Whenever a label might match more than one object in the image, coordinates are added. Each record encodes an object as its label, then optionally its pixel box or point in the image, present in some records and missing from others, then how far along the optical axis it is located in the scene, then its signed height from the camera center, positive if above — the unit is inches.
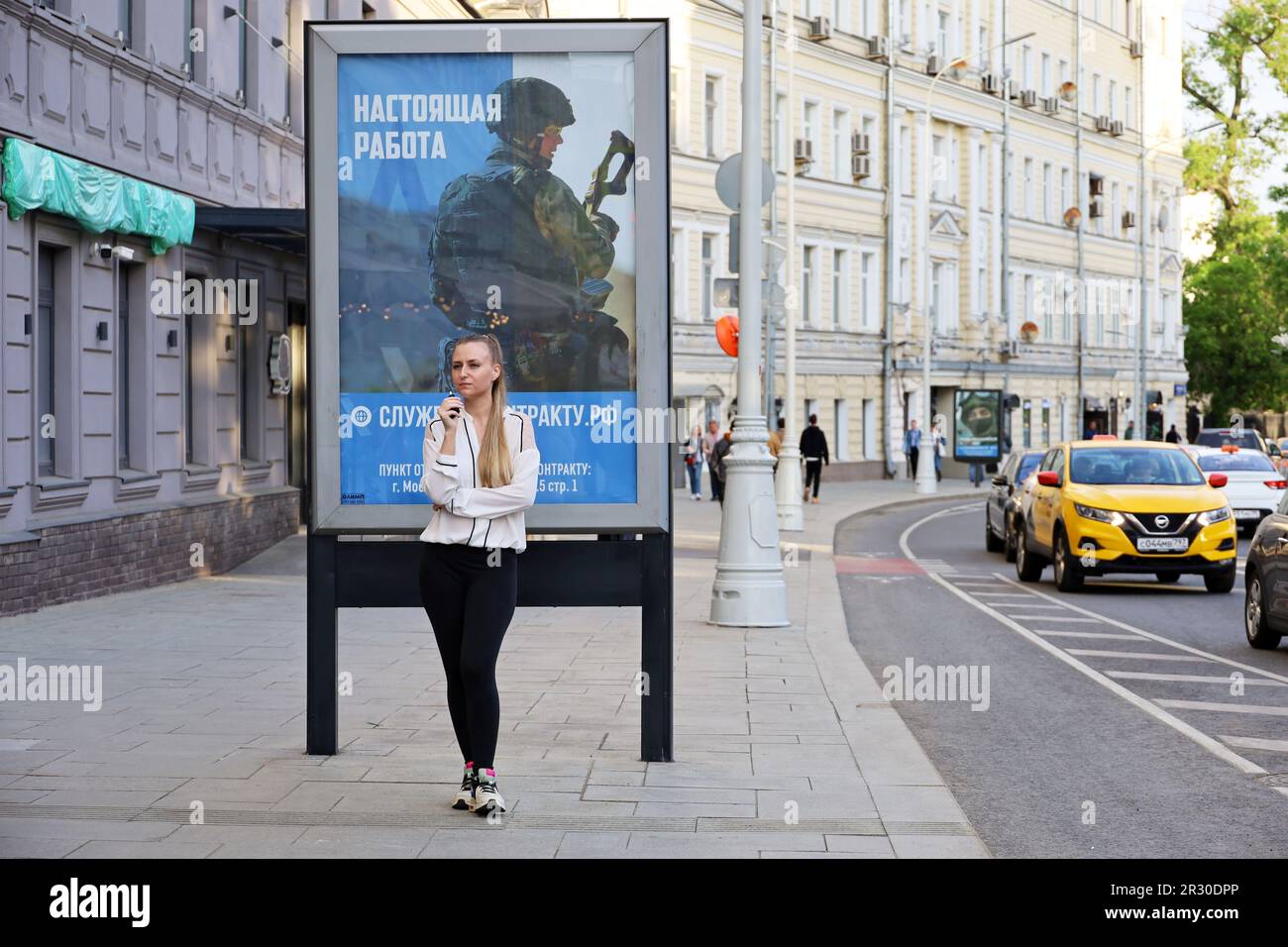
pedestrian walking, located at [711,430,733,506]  1358.3 -32.9
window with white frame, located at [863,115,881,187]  2378.2 +337.1
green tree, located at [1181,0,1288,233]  3108.0 +511.4
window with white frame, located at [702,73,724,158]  2084.2 +331.5
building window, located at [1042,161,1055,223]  2893.7 +343.6
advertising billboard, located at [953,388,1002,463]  2311.8 -11.8
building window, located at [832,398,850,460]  2308.1 -14.4
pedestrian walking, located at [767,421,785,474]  1258.1 -19.4
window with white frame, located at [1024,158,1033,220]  2824.8 +347.7
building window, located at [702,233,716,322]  2054.6 +161.2
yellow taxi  792.3 -46.8
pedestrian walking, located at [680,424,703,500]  1729.8 -42.5
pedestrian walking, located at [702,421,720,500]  1635.1 -25.2
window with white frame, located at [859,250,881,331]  2383.1 +156.7
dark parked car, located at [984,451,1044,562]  1015.6 -47.6
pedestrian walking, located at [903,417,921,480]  2269.9 -35.7
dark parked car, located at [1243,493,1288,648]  551.8 -50.7
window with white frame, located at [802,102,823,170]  2235.5 +341.4
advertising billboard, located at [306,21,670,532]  343.9 +30.6
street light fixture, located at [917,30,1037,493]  1979.6 -6.1
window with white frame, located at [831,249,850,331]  2329.0 +149.6
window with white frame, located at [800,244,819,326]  2246.6 +153.1
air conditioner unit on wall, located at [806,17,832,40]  2208.4 +451.3
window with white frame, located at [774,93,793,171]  2162.9 +317.6
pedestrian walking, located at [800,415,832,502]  1651.1 -30.6
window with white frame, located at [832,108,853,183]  2314.1 +332.1
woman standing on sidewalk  295.0 -18.3
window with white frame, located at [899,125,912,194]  2449.7 +334.7
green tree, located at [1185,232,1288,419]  3282.5 +146.5
